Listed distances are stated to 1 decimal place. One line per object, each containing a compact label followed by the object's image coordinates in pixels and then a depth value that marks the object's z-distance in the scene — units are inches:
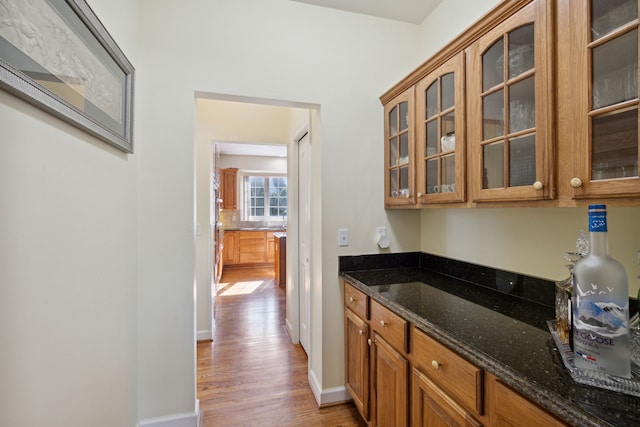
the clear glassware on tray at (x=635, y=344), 30.1
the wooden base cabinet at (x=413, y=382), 33.2
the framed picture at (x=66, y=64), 28.5
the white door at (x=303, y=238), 105.6
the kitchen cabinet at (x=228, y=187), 273.6
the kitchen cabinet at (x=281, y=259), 203.6
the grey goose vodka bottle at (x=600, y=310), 28.3
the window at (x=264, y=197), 291.7
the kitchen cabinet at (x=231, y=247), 264.7
